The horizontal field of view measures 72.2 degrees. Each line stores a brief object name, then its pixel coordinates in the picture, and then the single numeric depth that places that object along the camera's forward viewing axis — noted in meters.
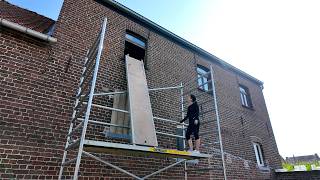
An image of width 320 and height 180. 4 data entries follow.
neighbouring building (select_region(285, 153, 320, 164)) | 42.09
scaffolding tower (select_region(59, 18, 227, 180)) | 3.61
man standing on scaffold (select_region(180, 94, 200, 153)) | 5.31
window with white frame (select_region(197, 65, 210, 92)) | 10.03
